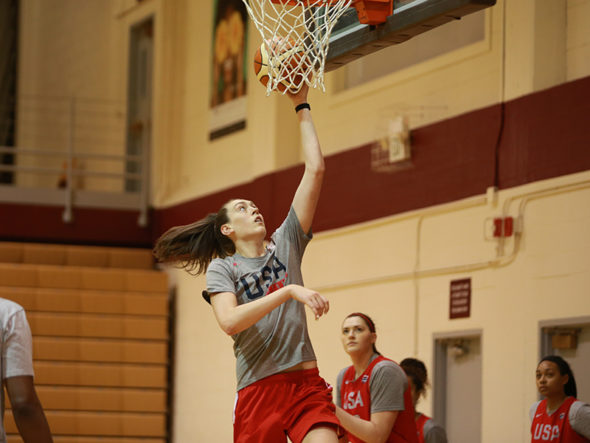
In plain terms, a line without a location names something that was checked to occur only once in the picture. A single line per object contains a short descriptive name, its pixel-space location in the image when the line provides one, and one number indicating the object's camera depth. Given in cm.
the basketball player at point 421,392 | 1120
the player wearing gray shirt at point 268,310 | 673
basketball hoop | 785
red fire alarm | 1329
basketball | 788
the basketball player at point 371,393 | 932
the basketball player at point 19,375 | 584
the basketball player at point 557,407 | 1031
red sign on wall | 1395
